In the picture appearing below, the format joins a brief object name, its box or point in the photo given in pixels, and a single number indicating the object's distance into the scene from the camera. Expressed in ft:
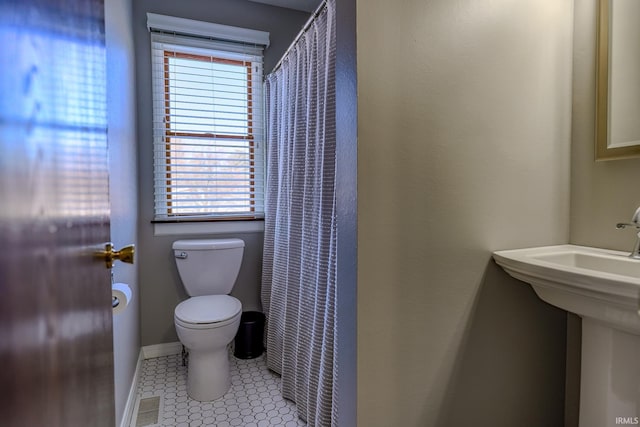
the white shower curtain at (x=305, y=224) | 4.81
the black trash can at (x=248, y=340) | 7.70
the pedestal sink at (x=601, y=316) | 2.93
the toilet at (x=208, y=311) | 5.89
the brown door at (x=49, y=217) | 1.22
